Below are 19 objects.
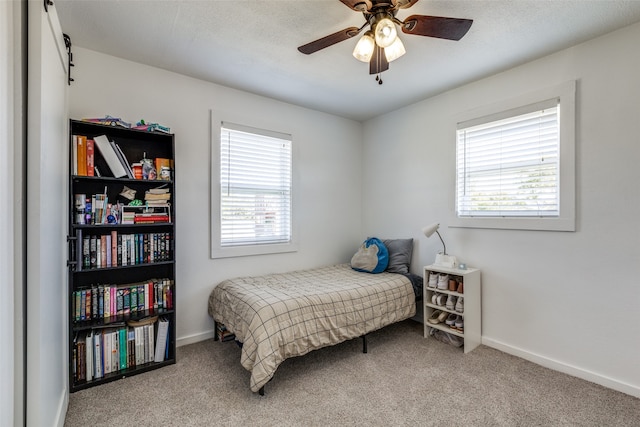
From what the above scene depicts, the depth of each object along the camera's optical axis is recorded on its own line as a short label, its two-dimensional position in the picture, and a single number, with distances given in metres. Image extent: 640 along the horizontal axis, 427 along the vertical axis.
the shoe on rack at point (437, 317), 2.92
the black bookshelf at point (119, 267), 2.11
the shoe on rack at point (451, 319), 2.82
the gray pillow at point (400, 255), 3.32
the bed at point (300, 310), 2.05
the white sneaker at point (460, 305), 2.72
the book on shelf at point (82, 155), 2.12
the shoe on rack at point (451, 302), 2.80
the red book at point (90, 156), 2.17
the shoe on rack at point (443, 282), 2.84
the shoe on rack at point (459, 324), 2.72
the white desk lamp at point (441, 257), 2.95
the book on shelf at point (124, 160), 2.29
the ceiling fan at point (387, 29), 1.55
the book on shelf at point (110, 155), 2.23
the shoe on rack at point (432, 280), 2.94
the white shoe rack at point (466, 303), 2.68
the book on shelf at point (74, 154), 2.09
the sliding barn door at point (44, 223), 1.23
